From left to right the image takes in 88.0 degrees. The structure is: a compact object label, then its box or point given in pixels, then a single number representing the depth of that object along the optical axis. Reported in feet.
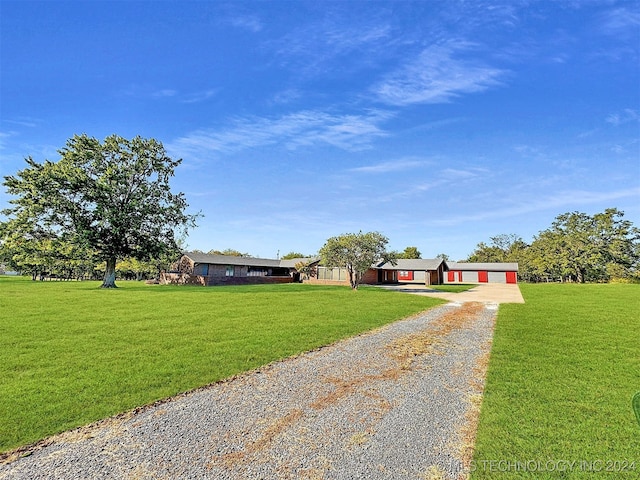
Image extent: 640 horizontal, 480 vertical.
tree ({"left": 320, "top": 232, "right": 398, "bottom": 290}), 94.38
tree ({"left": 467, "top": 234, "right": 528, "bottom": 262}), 218.40
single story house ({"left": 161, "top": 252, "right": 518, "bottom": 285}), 129.49
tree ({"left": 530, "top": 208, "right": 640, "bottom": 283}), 157.17
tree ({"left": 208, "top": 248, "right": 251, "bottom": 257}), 264.42
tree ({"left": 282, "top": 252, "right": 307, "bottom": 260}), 244.59
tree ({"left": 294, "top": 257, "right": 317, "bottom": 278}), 152.46
